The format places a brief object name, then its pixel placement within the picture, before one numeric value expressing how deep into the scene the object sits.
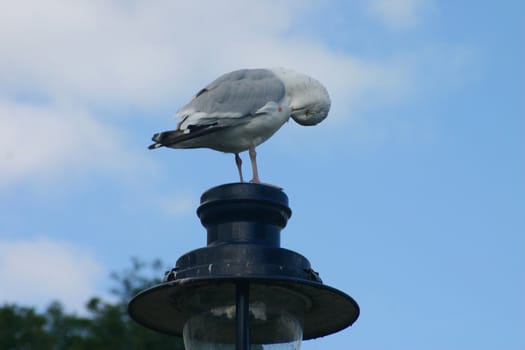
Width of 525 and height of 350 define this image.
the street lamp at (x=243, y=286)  9.16
